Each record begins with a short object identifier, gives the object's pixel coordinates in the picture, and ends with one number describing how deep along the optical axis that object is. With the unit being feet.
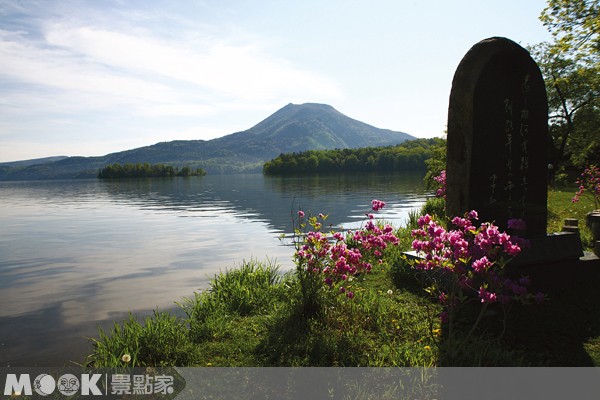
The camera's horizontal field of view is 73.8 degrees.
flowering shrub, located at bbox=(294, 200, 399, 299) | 20.95
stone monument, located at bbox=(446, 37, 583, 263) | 25.27
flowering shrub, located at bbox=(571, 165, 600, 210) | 46.23
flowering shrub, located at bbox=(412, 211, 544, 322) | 15.61
